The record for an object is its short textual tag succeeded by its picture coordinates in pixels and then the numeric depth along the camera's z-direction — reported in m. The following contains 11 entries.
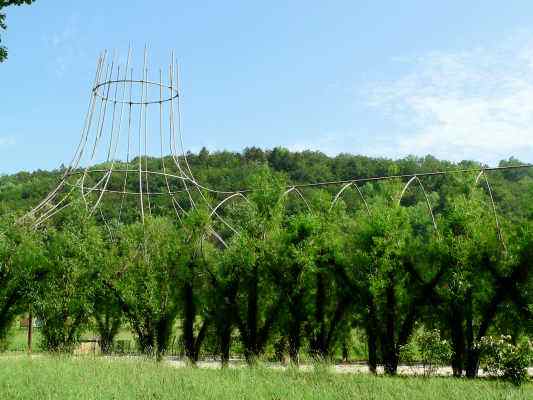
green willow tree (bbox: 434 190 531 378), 14.08
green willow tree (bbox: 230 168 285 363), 16.12
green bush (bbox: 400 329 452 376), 13.40
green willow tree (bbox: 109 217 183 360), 17.29
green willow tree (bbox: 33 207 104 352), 17.23
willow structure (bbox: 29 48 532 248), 17.72
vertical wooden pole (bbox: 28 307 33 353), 17.46
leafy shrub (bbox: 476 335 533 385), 11.95
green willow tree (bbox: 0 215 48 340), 17.42
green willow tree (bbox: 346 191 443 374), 15.03
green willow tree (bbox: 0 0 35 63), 8.09
